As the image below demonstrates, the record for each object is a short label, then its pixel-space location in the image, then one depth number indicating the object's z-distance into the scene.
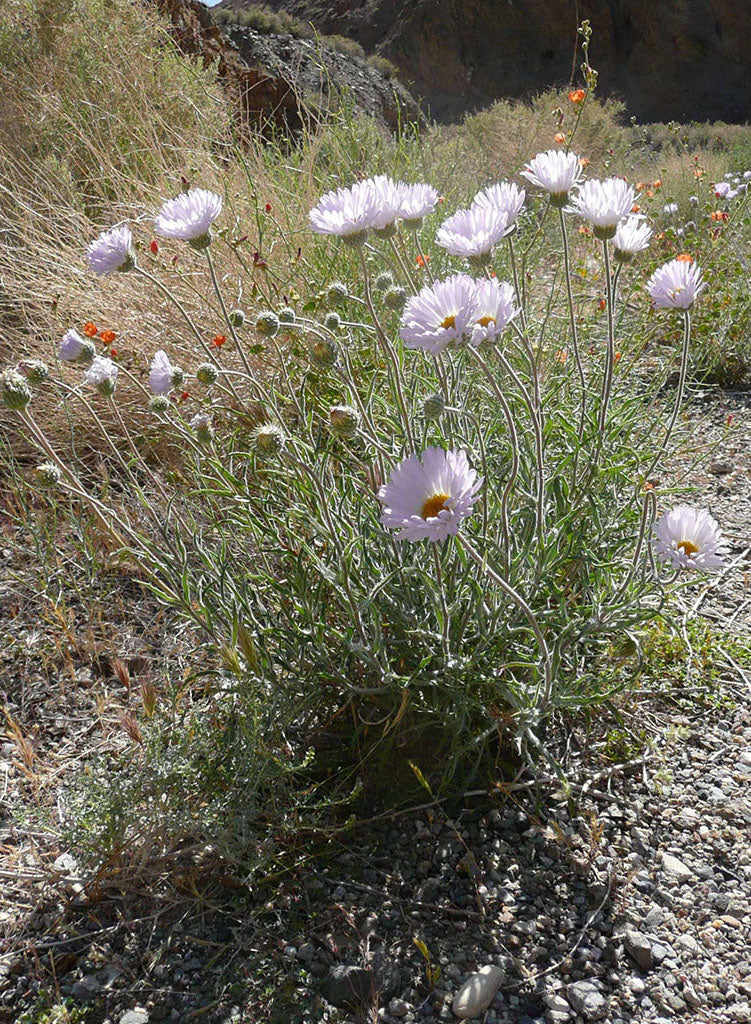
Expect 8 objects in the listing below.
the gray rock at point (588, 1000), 0.55
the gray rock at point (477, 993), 0.54
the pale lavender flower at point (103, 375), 0.66
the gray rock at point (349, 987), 0.55
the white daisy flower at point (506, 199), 0.59
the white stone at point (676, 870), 0.63
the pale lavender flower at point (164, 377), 0.67
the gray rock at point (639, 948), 0.57
